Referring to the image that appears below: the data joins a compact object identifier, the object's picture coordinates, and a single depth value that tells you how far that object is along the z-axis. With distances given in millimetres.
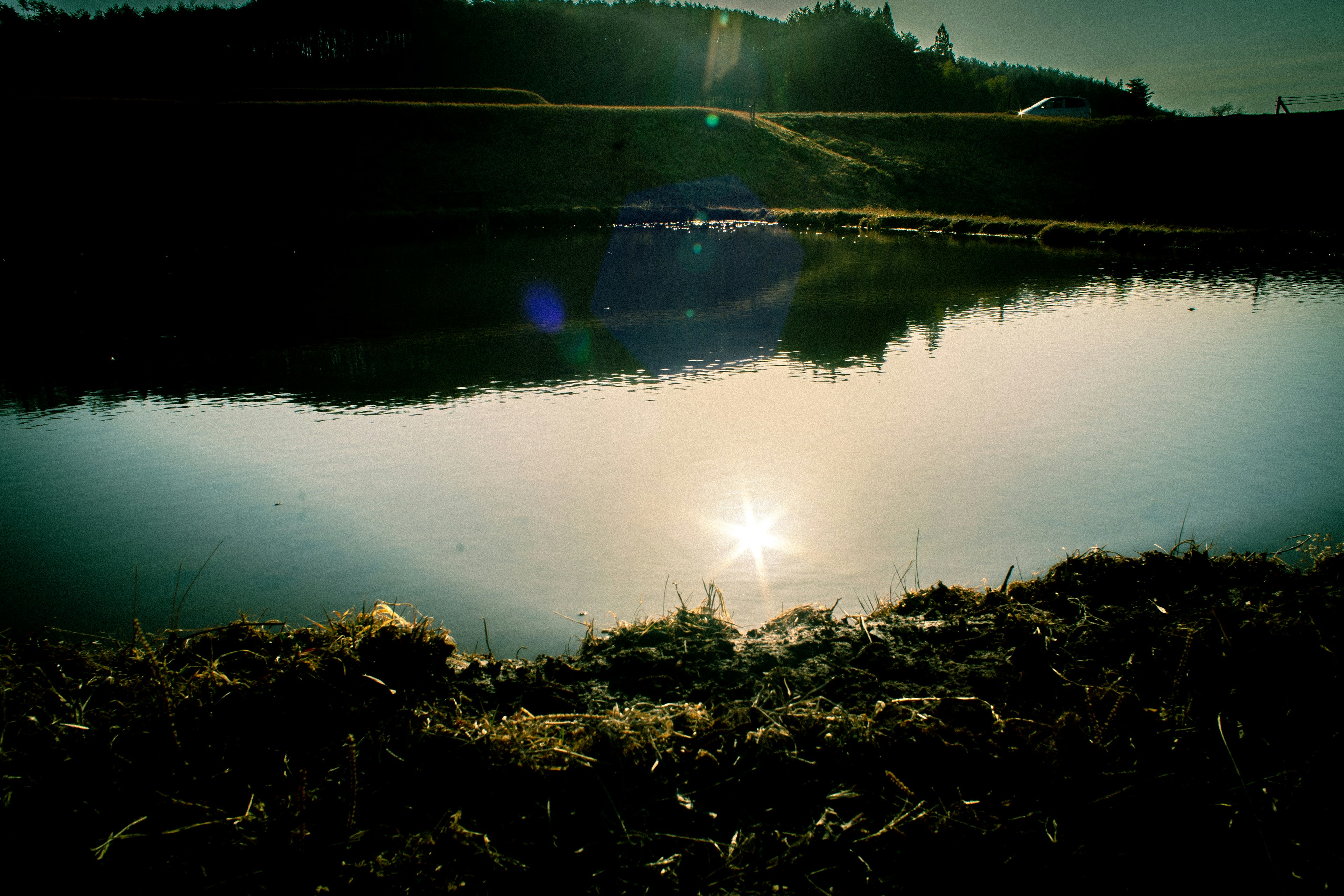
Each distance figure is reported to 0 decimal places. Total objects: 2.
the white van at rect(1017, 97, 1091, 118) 57562
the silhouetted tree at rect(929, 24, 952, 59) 120438
